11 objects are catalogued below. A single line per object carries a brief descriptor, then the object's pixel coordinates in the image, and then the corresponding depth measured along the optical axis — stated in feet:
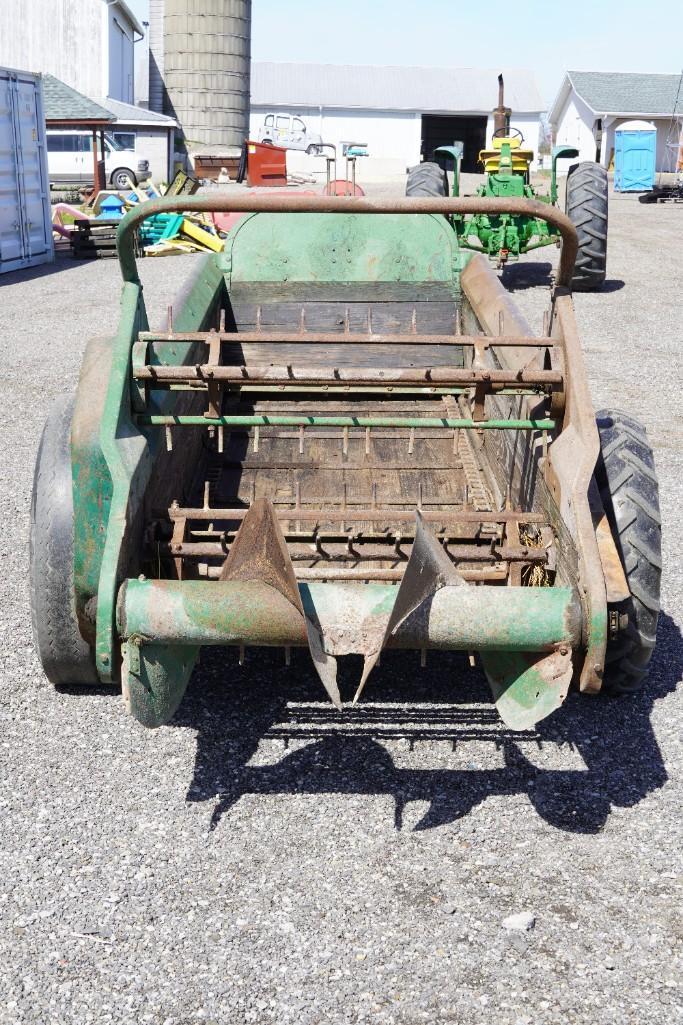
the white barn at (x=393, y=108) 139.23
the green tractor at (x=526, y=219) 36.35
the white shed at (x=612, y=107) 116.57
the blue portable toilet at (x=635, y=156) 91.56
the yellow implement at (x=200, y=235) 50.13
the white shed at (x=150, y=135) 93.71
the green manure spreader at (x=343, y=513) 8.65
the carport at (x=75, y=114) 72.64
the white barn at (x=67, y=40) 101.40
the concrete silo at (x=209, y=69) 112.98
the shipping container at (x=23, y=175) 43.78
